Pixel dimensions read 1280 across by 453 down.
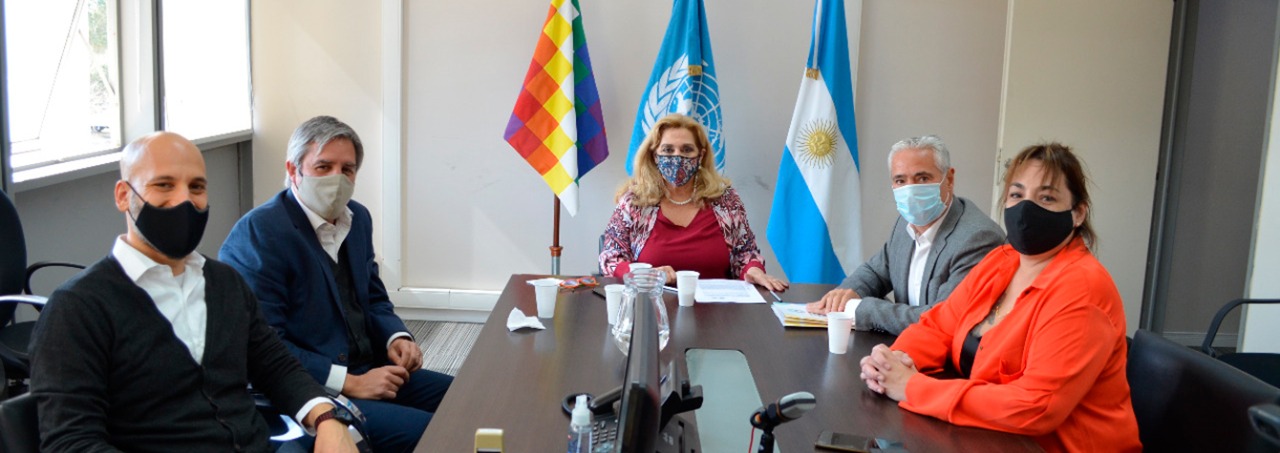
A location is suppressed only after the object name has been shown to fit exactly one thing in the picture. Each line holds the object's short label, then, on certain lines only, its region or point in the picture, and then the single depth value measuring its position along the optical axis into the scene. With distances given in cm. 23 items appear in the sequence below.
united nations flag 416
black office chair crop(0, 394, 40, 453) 136
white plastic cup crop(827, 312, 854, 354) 206
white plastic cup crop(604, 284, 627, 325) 228
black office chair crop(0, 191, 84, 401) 245
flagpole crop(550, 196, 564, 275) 444
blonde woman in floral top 321
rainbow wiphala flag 419
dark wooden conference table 156
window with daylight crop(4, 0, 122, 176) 321
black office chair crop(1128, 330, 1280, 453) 155
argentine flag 415
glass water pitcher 198
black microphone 122
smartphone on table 148
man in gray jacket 231
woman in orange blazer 160
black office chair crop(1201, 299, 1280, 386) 269
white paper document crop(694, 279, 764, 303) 259
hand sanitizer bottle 140
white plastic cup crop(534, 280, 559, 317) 230
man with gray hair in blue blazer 212
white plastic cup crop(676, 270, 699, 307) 246
